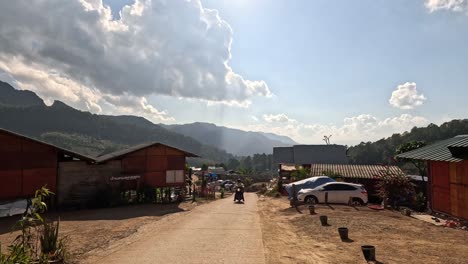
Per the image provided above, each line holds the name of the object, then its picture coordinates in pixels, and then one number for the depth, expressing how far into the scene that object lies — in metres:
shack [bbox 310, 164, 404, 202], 29.88
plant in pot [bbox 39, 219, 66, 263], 7.99
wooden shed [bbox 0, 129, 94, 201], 17.91
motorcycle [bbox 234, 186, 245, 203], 28.91
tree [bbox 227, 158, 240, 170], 164.86
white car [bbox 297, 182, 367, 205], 21.38
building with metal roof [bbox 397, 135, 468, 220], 14.83
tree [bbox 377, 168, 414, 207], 20.59
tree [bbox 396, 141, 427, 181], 37.31
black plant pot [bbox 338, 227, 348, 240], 11.29
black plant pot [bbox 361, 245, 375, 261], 8.69
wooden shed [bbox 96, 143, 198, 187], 25.20
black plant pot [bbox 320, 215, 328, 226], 13.99
